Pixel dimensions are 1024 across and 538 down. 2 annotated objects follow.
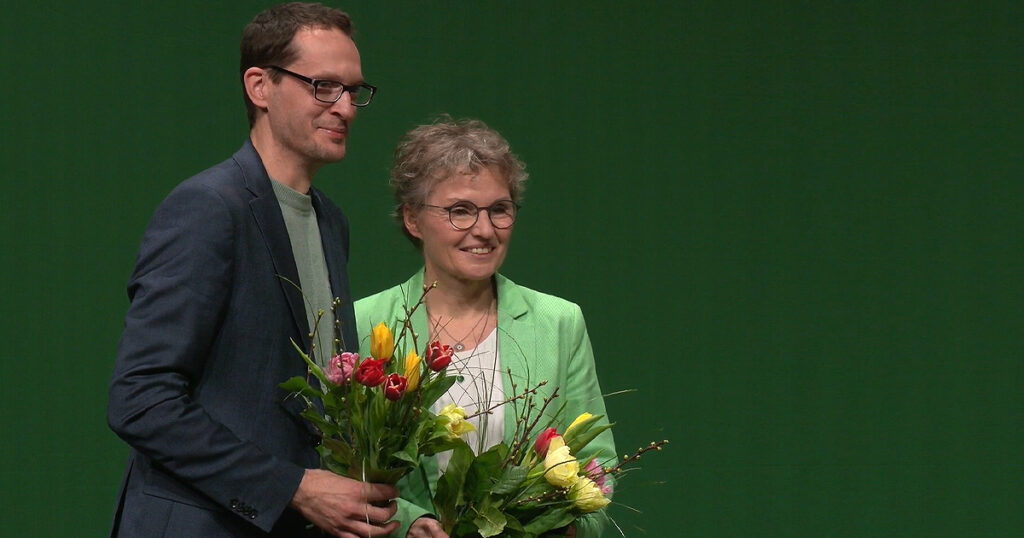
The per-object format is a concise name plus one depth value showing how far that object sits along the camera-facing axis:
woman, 9.26
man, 8.65
